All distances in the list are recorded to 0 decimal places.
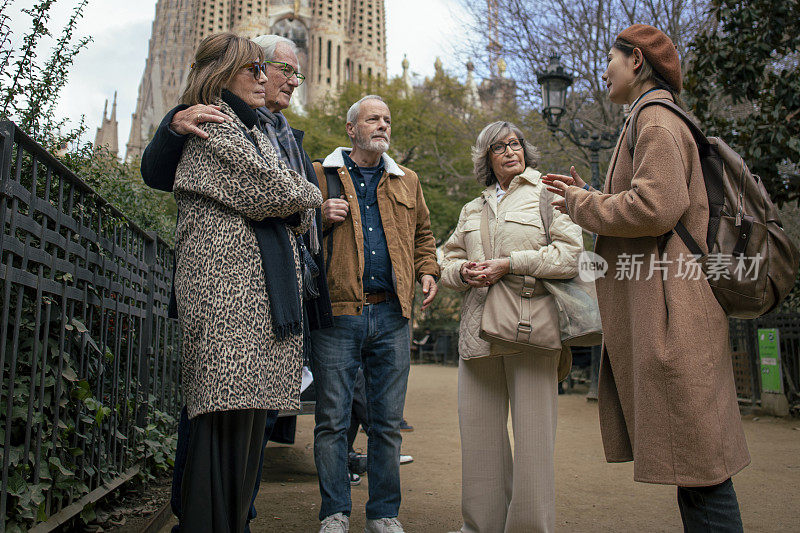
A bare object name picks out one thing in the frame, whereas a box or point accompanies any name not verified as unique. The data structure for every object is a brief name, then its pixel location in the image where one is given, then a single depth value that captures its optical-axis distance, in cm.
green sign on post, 945
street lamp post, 1071
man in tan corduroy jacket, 341
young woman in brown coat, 219
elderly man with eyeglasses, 254
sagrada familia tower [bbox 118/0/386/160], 7519
